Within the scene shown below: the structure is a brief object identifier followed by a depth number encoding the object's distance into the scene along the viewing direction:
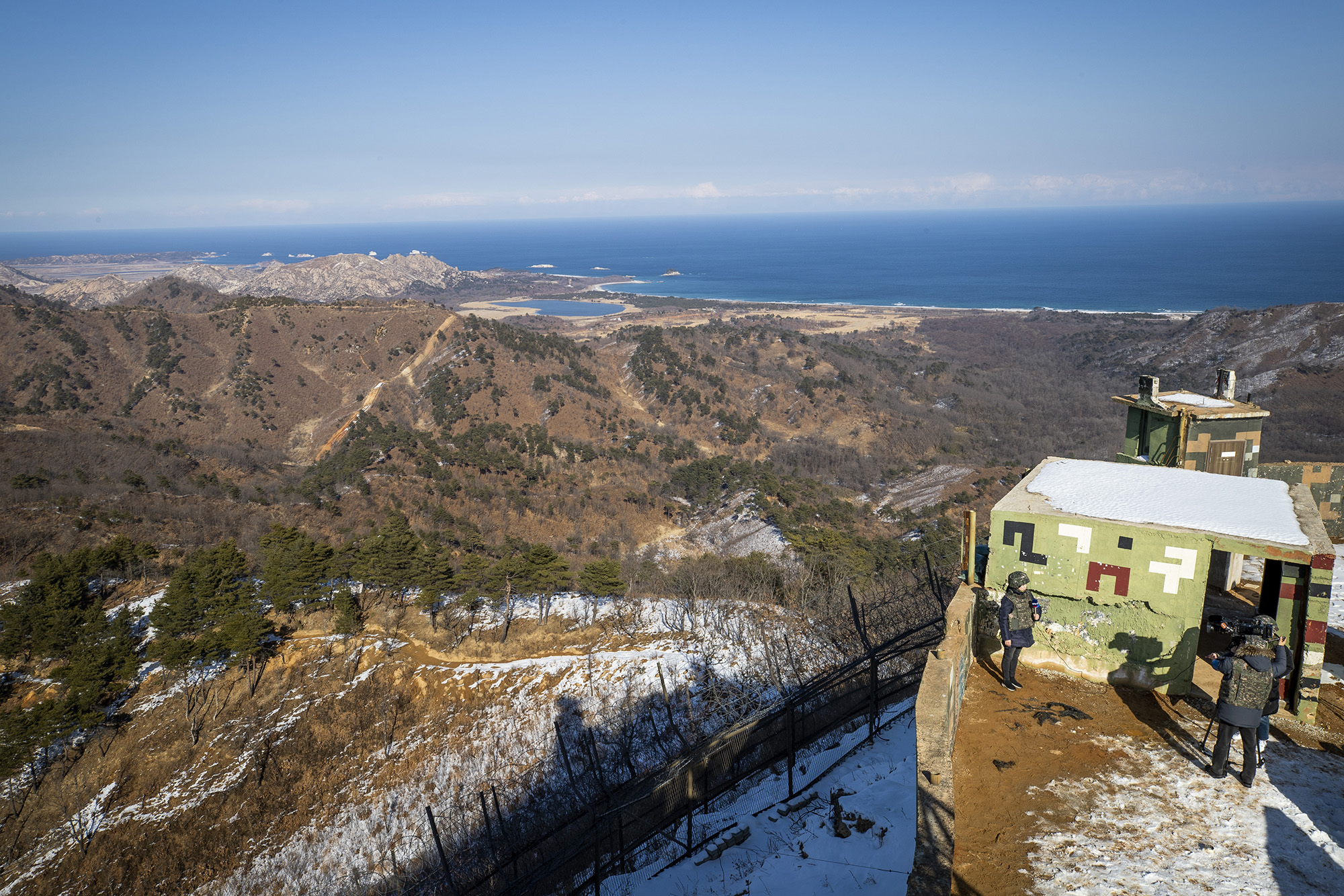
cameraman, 5.88
